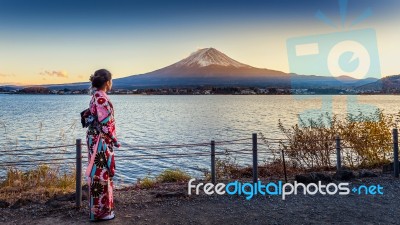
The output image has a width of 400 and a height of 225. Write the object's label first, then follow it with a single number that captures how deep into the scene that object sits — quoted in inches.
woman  223.9
